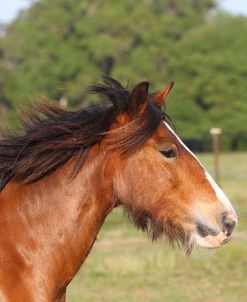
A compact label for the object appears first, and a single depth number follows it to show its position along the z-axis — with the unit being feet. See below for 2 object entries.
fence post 126.00
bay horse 25.09
